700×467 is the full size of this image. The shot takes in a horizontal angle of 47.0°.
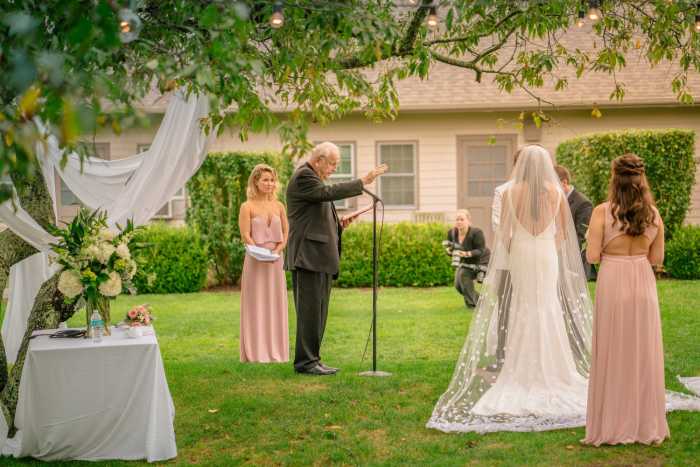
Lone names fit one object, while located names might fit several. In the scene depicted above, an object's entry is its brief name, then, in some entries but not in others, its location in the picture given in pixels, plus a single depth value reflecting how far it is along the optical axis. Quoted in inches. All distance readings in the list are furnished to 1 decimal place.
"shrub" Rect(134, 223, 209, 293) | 616.7
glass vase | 235.0
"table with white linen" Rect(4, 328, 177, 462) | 215.6
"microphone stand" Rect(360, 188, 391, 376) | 298.8
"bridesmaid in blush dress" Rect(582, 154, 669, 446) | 220.5
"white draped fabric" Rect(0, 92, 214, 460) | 251.9
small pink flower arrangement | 243.4
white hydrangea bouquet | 230.8
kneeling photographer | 491.2
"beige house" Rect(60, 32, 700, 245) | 728.3
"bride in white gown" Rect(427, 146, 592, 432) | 268.7
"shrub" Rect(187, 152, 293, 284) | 622.2
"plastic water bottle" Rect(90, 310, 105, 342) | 227.9
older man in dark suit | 315.3
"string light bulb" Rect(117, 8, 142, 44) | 110.5
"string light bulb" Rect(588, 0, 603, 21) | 267.5
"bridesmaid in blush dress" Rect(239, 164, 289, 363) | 362.0
